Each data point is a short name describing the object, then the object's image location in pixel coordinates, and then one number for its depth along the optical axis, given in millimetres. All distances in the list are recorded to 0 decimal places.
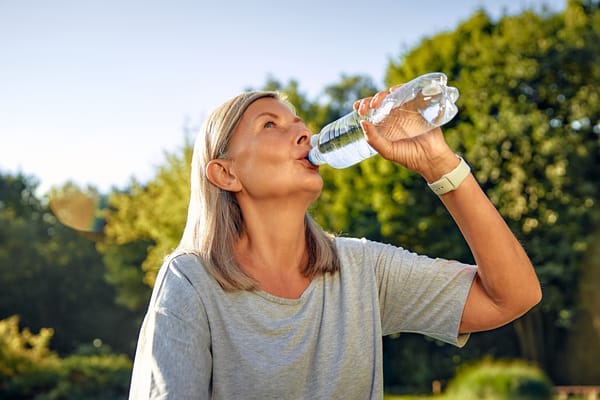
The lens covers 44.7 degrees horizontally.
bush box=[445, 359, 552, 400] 12219
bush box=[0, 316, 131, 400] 15570
